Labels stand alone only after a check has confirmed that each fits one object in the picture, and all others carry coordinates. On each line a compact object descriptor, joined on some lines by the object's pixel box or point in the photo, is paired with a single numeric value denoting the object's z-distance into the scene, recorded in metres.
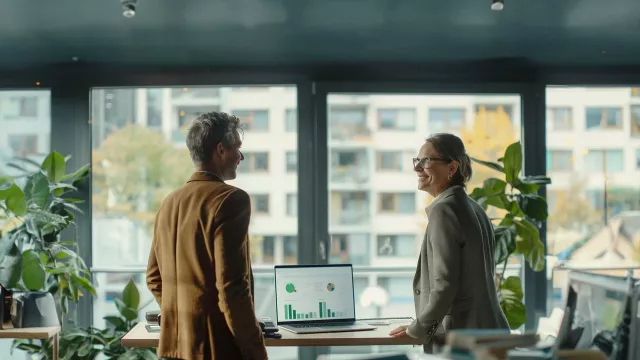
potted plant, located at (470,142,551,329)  4.08
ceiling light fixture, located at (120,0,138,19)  3.45
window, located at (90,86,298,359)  4.73
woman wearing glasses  2.66
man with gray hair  2.31
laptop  3.45
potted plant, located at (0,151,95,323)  3.98
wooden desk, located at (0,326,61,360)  3.64
